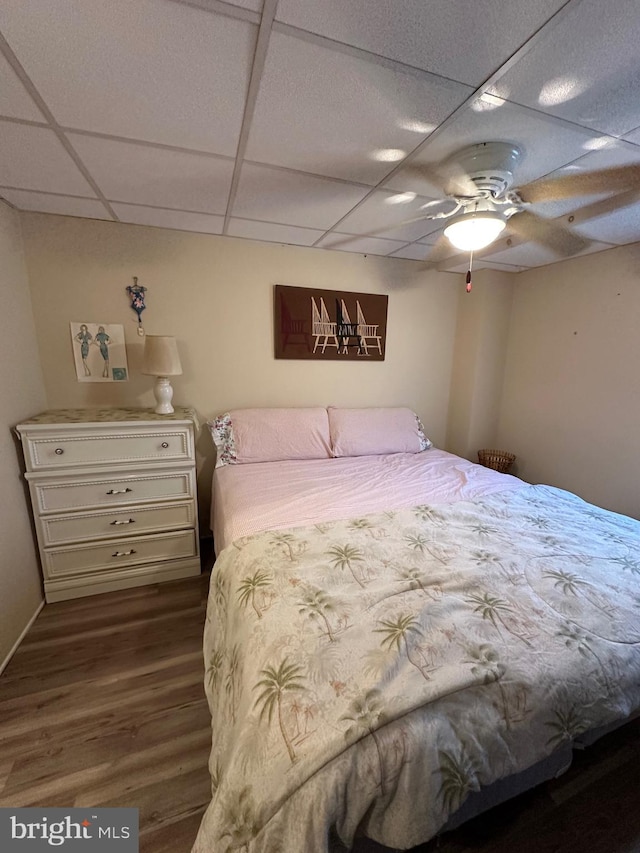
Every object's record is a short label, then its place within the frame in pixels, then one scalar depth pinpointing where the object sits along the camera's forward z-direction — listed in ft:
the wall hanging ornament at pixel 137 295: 7.54
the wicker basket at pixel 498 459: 10.02
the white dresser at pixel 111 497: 6.38
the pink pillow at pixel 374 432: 8.79
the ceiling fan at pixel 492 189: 4.46
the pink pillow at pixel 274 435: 8.05
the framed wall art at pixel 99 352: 7.43
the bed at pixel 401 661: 2.31
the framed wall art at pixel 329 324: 8.76
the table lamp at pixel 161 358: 7.09
